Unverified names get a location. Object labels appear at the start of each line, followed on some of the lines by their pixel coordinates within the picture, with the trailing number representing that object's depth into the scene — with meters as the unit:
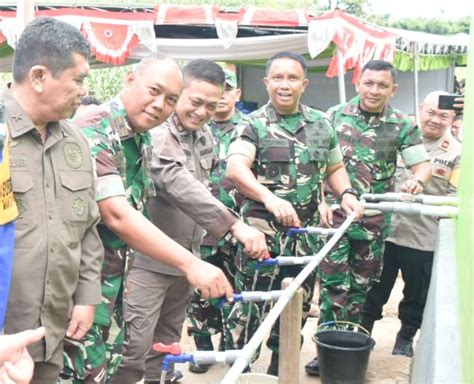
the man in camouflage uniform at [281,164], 4.39
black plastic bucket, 4.61
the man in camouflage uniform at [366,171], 5.17
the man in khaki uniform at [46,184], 2.38
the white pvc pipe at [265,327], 1.75
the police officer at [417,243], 5.55
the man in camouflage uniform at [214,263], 5.21
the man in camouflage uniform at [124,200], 2.81
